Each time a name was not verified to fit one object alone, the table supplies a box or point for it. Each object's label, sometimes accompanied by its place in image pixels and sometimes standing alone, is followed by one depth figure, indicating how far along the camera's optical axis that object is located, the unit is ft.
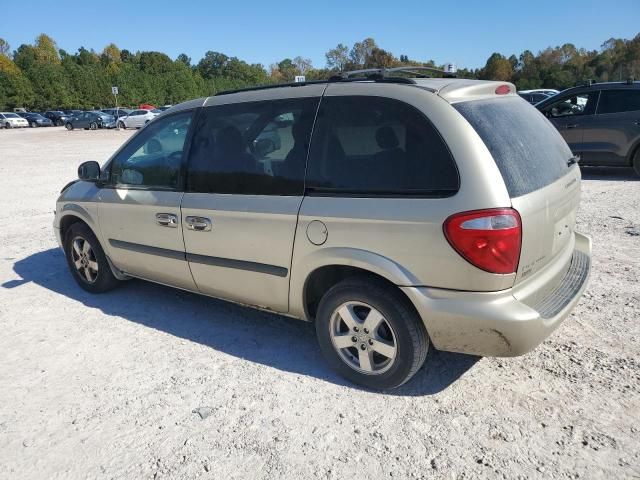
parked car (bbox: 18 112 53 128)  171.73
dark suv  30.73
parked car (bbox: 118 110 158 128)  130.52
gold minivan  8.64
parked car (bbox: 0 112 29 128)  161.89
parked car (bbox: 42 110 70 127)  177.62
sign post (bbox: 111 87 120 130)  134.17
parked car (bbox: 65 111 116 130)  140.05
